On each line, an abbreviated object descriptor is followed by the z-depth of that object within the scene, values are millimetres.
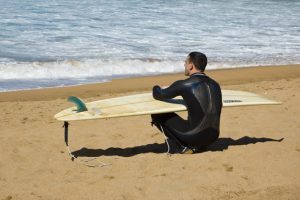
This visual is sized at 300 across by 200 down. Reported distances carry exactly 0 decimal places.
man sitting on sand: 9130
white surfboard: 9628
